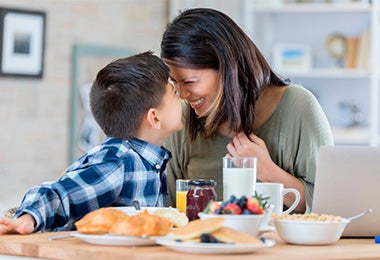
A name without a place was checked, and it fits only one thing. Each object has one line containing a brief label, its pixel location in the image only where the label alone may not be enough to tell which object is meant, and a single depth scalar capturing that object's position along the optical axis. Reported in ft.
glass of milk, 8.41
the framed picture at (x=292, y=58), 22.47
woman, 10.67
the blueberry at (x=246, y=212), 7.40
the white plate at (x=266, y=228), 8.06
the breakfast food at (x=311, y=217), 7.83
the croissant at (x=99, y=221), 7.35
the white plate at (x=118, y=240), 7.19
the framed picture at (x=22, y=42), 19.33
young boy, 8.77
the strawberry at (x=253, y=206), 7.44
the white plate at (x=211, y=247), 6.74
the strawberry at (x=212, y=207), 7.43
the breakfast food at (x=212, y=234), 6.85
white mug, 8.76
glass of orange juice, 9.00
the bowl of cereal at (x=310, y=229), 7.64
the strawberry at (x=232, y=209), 7.37
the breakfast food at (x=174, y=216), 7.99
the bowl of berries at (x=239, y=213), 7.32
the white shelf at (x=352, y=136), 21.77
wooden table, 6.80
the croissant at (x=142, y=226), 7.23
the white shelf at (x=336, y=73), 21.95
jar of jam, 8.48
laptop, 8.60
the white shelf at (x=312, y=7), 22.01
